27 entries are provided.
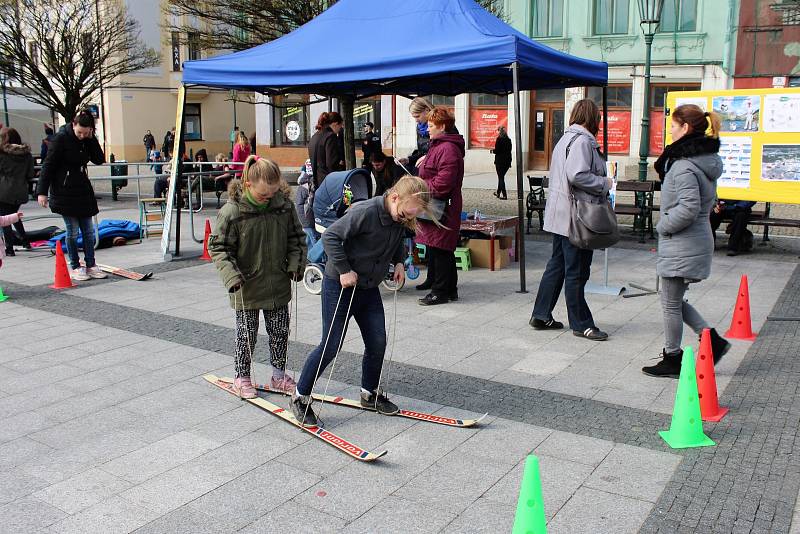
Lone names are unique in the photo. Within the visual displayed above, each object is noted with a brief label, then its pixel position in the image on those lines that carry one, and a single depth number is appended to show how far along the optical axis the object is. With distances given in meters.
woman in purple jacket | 7.87
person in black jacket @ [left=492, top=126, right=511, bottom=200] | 19.61
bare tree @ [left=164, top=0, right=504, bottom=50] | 16.22
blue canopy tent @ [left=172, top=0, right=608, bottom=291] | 8.28
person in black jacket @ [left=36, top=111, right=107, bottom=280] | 8.95
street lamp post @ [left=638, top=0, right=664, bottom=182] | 14.49
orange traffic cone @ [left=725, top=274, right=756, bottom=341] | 6.64
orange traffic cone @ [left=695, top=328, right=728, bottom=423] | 4.86
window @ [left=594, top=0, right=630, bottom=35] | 25.80
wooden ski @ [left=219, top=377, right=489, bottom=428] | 4.78
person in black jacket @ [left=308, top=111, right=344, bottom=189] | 9.92
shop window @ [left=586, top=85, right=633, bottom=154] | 26.00
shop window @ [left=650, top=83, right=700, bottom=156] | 25.38
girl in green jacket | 4.80
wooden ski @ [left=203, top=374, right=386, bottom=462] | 4.29
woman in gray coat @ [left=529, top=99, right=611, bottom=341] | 6.46
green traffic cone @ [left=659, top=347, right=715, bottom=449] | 4.44
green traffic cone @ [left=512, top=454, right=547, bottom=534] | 2.90
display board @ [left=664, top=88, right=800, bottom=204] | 9.42
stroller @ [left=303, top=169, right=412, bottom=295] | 7.59
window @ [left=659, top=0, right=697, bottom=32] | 24.75
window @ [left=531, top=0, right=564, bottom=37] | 26.84
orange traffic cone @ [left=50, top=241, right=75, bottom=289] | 8.76
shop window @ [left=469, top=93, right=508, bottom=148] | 27.89
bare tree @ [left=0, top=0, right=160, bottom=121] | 22.72
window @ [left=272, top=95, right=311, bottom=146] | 31.72
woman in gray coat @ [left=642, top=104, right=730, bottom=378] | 5.28
